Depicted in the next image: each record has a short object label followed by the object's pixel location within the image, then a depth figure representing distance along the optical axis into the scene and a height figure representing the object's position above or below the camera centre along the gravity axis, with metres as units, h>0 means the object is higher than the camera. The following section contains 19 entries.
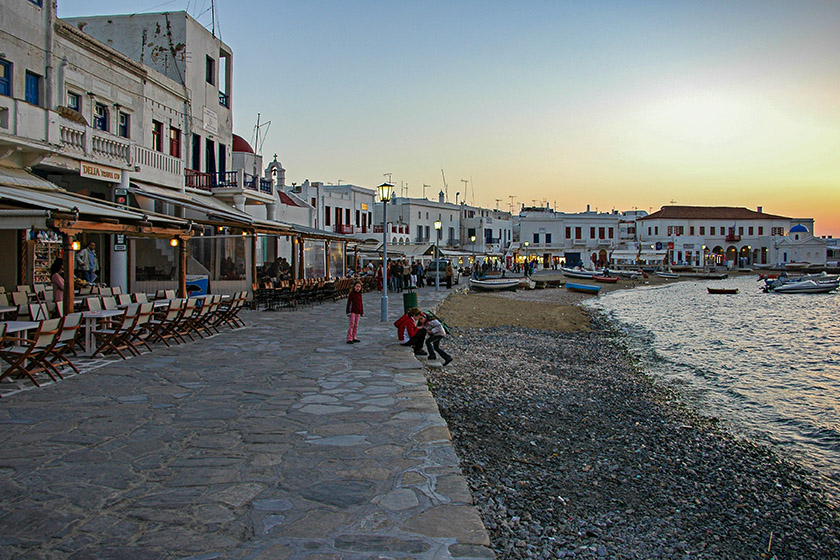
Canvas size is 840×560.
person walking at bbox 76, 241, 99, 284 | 13.60 -0.05
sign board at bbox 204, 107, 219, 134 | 23.09 +5.90
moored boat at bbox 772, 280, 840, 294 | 46.00 -1.22
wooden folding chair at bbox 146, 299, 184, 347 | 10.24 -1.14
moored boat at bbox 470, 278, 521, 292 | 34.91 -1.03
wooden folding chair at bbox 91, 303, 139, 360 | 8.95 -1.18
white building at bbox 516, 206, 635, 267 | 76.75 +4.42
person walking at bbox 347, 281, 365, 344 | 11.20 -0.86
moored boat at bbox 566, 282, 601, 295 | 41.50 -1.39
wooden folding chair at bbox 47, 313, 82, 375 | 7.72 -1.08
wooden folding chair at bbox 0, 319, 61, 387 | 6.91 -1.13
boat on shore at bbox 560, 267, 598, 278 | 56.47 -0.39
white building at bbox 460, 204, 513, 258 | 67.06 +4.70
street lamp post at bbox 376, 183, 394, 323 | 14.99 +1.87
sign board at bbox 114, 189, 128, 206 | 15.13 +1.79
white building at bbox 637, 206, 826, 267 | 82.50 +4.99
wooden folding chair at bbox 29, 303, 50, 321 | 8.43 -0.77
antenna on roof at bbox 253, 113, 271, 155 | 32.48 +7.64
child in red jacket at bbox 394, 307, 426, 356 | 10.51 -1.24
